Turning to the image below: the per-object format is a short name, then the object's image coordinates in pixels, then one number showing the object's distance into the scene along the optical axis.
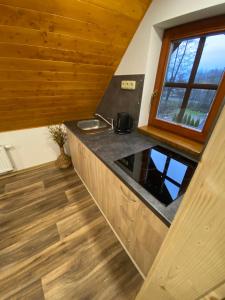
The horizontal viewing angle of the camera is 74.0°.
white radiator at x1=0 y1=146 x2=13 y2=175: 2.04
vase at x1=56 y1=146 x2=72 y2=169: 2.42
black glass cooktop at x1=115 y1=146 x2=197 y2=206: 0.86
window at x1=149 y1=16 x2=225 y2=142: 1.09
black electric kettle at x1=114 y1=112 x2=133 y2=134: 1.61
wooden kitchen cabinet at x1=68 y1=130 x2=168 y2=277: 0.87
